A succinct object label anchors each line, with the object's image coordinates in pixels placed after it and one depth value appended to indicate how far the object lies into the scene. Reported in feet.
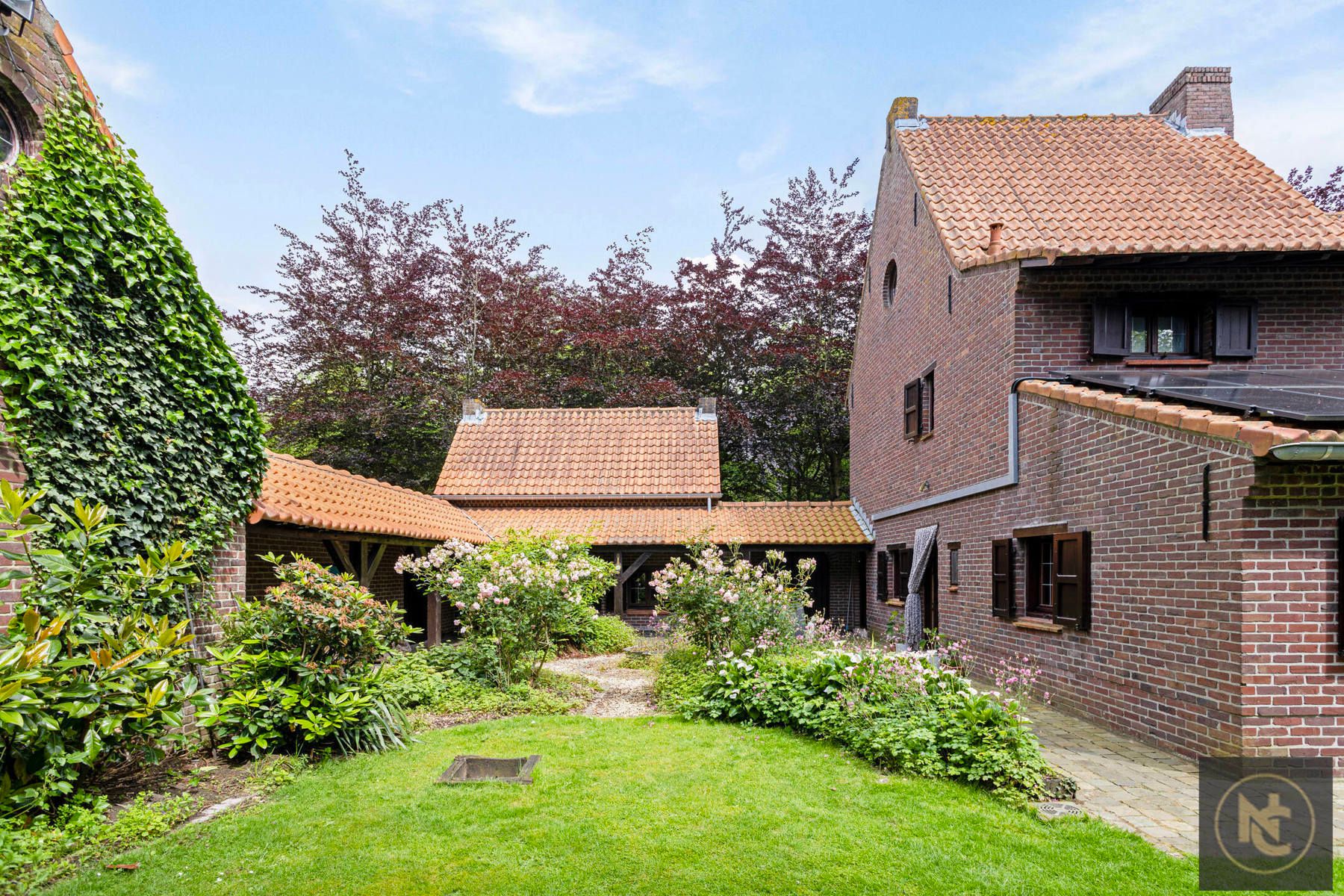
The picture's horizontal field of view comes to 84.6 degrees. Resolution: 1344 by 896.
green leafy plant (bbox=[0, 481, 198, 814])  12.91
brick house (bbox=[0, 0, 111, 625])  17.21
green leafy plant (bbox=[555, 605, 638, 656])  44.33
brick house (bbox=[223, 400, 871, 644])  42.29
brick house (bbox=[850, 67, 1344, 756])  17.70
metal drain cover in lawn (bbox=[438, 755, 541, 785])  18.80
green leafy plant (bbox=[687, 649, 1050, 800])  17.49
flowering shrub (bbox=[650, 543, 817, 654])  30.50
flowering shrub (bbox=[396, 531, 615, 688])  29.45
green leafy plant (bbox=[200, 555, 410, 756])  19.79
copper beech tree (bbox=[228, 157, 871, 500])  75.46
